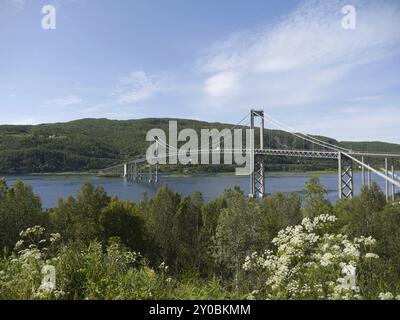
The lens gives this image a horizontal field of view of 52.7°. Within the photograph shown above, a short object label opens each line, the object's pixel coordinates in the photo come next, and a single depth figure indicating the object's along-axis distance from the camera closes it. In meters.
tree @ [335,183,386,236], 17.72
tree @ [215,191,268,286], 15.33
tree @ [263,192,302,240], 19.04
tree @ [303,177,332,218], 18.11
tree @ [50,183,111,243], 15.86
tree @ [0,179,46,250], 15.38
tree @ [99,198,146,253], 17.75
